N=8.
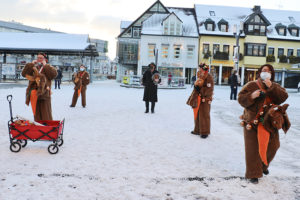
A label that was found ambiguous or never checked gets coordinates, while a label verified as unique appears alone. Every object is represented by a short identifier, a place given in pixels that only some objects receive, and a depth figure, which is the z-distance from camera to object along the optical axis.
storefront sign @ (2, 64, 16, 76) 29.56
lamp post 17.60
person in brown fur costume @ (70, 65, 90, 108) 12.30
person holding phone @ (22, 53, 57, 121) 6.21
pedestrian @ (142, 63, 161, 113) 11.09
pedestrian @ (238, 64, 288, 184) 4.01
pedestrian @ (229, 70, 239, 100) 17.78
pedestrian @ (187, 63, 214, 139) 7.11
